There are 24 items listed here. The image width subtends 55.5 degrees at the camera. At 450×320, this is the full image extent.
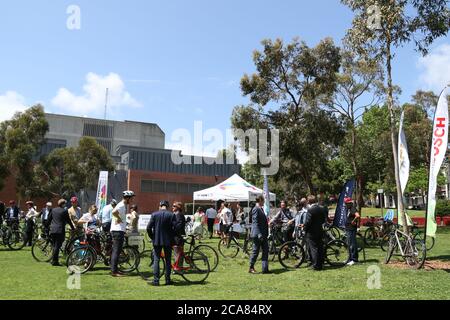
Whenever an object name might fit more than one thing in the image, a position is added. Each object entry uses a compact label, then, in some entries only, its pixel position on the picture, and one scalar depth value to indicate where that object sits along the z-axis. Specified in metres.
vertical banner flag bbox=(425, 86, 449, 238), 10.67
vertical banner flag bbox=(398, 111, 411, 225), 12.27
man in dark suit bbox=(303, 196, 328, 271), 10.58
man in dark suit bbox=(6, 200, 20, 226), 16.81
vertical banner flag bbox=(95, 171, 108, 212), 19.92
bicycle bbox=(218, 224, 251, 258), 13.63
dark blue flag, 12.73
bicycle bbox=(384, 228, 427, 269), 10.78
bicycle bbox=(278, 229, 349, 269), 11.26
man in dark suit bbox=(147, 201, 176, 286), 8.82
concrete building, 65.00
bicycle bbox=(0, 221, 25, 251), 15.40
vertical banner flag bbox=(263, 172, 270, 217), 16.90
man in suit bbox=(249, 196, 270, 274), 10.49
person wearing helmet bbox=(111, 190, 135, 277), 9.79
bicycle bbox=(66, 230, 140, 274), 10.16
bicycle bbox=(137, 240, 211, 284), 9.27
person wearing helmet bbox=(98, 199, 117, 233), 12.22
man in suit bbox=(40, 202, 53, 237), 13.97
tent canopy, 22.17
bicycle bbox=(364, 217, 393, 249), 16.84
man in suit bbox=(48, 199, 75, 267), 11.42
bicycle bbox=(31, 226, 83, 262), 12.45
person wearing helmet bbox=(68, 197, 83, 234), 12.66
